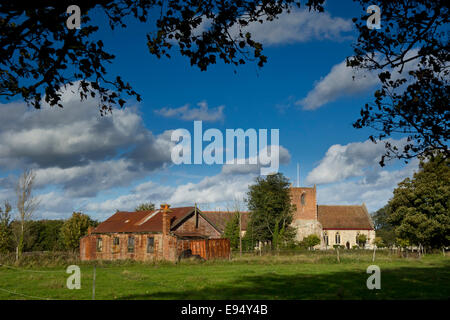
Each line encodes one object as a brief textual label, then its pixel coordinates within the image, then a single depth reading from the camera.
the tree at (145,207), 71.00
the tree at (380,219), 118.15
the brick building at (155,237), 38.69
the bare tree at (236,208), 52.28
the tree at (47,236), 58.41
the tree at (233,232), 53.83
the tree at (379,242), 73.69
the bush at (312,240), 68.11
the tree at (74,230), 54.81
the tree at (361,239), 76.89
